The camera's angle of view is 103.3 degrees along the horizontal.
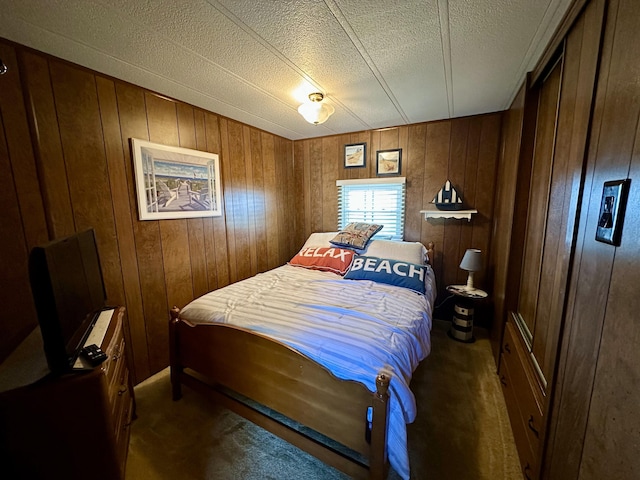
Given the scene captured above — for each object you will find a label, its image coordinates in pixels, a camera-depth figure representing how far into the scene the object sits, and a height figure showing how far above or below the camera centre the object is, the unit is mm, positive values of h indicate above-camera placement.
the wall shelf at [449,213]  2703 -114
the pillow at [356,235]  2996 -366
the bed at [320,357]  1169 -825
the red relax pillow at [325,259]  2801 -620
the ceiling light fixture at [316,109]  2133 +807
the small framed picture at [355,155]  3279 +645
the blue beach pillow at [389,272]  2289 -647
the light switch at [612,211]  650 -27
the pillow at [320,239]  3268 -448
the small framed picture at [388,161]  3109 +526
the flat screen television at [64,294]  994 -387
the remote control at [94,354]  1140 -669
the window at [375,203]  3189 +15
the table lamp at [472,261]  2551 -584
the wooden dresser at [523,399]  1158 -1074
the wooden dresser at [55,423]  1016 -888
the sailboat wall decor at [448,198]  2795 +57
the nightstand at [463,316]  2602 -1170
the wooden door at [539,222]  1392 -124
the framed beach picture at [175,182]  2020 +226
